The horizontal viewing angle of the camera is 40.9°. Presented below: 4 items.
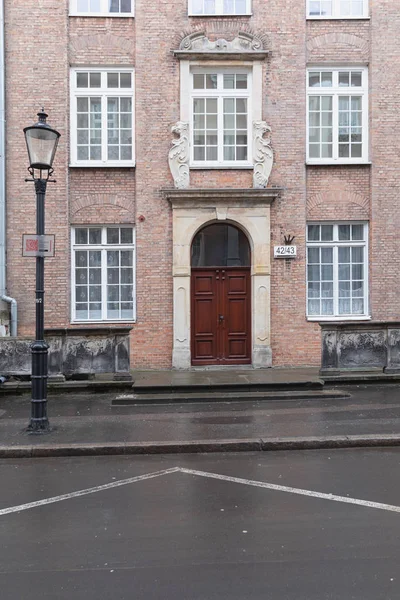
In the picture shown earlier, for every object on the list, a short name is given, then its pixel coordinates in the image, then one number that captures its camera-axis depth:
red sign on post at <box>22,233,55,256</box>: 8.12
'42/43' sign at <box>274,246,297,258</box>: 13.87
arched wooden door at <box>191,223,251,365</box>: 14.11
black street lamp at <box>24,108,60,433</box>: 7.98
